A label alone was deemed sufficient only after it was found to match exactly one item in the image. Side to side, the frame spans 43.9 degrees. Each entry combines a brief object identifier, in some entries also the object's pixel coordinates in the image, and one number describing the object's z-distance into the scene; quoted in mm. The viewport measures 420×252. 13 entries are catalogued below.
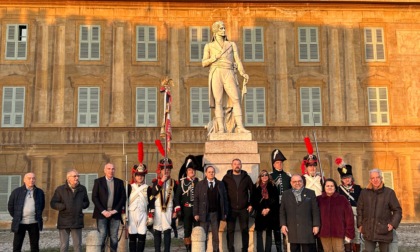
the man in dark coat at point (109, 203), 9297
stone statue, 11836
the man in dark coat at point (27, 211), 9492
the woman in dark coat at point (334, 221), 7961
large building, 24500
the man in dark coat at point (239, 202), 9766
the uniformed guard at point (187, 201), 10188
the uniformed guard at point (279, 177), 9992
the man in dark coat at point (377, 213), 7746
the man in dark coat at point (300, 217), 8008
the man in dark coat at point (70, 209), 9109
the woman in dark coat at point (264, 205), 9711
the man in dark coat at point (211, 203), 9469
